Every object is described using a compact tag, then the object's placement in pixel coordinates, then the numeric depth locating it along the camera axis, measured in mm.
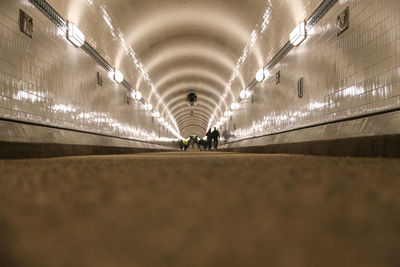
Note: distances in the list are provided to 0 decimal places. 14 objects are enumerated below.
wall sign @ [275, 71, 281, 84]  9305
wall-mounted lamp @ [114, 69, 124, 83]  11210
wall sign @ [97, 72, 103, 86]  9625
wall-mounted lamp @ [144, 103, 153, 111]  19266
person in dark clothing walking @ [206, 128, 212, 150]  23117
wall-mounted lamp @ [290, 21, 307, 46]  6992
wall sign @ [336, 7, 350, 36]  5078
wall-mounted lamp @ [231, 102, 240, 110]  17598
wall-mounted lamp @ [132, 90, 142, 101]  14941
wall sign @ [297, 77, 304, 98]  7336
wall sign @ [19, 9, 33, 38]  5176
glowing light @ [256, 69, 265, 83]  10852
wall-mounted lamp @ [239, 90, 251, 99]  14411
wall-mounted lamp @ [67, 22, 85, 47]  7031
